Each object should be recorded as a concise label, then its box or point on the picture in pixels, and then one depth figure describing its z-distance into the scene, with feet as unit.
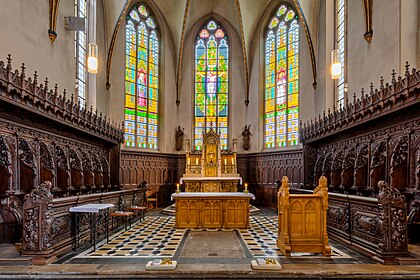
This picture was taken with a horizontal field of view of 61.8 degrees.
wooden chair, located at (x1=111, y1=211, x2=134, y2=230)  29.86
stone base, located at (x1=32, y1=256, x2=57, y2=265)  20.51
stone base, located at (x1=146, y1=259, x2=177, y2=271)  19.35
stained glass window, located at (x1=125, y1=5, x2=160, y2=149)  59.98
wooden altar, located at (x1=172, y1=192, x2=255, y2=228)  34.86
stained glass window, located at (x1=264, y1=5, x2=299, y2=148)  58.65
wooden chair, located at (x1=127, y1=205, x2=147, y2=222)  36.96
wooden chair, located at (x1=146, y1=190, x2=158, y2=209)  55.99
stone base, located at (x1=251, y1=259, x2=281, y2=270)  19.36
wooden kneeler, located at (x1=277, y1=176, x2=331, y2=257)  23.36
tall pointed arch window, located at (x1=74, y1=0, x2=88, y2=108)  45.16
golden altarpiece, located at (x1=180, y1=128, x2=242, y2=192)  51.29
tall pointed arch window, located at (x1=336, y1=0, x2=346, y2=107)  44.47
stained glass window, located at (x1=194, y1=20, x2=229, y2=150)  66.13
